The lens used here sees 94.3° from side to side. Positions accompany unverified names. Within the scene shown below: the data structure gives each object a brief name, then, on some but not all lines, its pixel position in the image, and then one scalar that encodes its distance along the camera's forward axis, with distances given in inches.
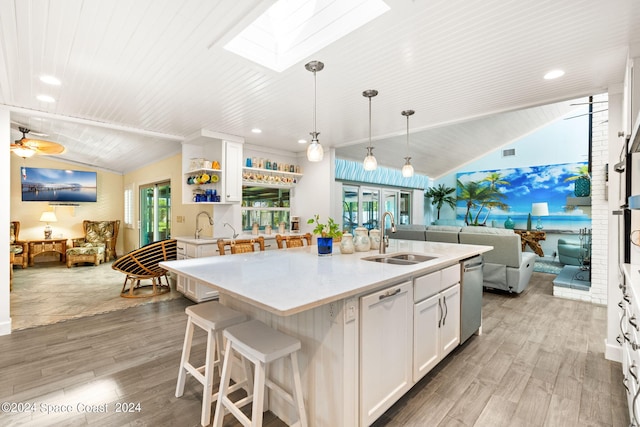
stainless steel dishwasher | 107.0
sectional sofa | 170.1
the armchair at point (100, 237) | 290.0
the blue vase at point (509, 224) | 327.9
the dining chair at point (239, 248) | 116.9
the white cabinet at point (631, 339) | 53.5
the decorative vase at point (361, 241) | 110.7
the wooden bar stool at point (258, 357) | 58.9
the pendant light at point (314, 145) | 95.8
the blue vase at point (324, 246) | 103.2
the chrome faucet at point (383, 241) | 106.8
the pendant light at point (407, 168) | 140.6
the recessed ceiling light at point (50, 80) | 104.0
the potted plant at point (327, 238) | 101.8
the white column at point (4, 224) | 122.5
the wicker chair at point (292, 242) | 150.6
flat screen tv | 274.7
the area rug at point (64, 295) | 145.0
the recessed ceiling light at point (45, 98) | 120.5
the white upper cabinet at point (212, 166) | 181.3
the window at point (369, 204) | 271.3
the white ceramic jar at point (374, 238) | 115.9
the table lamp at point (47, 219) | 271.3
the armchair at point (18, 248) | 246.6
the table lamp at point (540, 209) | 286.0
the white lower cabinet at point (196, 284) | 162.2
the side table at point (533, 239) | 275.9
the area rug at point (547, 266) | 249.7
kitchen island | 59.6
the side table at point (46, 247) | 267.6
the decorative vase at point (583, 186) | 189.3
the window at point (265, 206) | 211.9
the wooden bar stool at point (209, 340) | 70.9
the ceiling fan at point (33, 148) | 165.1
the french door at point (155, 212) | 250.6
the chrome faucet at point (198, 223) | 188.9
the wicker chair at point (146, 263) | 173.2
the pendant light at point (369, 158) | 120.0
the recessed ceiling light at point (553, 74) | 101.2
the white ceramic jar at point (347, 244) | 105.1
